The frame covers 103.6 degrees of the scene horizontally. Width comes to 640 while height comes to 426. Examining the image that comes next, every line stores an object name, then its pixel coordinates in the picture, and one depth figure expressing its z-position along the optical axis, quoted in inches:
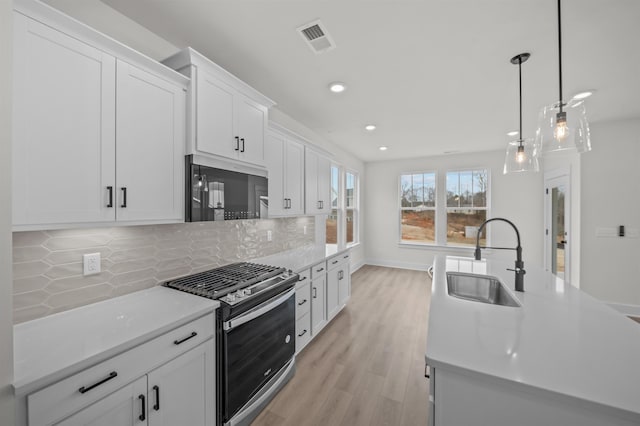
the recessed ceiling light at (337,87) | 97.7
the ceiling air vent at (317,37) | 67.5
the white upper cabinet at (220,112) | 66.1
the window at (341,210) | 196.9
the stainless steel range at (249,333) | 60.9
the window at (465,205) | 218.7
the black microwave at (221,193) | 66.2
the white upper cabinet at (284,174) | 103.2
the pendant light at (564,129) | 60.4
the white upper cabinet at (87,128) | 41.6
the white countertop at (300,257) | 102.5
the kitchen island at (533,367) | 30.6
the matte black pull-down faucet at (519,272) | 65.1
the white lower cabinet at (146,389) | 37.4
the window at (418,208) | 236.5
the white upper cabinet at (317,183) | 129.0
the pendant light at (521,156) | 91.4
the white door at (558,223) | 159.8
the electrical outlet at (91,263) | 56.9
